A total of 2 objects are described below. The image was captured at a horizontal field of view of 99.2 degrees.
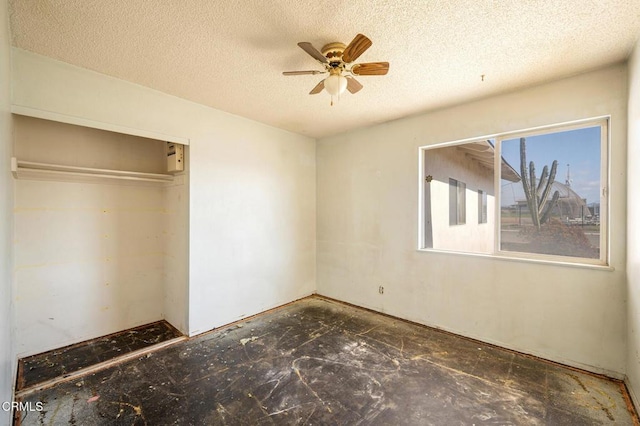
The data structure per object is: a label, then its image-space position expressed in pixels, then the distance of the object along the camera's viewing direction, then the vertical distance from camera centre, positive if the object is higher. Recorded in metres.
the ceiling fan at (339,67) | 1.81 +1.04
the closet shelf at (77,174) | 2.48 +0.38
